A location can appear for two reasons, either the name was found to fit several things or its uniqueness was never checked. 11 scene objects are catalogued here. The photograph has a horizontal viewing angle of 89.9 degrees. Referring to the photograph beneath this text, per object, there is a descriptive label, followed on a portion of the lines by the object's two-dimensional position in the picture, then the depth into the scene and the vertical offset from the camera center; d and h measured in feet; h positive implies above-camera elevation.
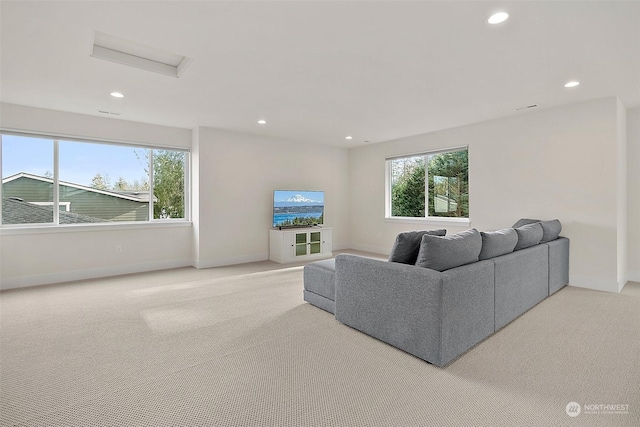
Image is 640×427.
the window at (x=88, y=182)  14.34 +1.58
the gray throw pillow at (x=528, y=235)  10.46 -0.85
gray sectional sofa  7.23 -2.04
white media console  19.58 -2.06
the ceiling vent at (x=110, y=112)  14.88 +4.73
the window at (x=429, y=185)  18.56 +1.65
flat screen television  20.47 +0.25
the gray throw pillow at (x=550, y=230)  12.25 -0.77
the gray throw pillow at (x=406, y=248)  8.51 -0.99
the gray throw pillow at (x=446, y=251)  7.63 -0.99
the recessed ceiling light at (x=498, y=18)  7.23 +4.44
